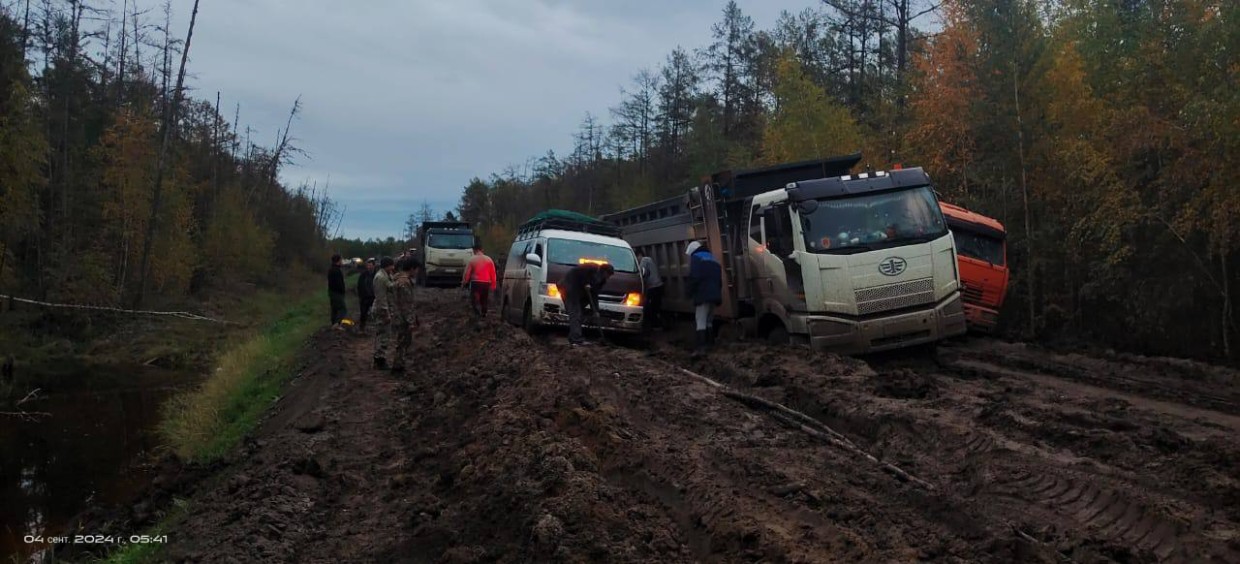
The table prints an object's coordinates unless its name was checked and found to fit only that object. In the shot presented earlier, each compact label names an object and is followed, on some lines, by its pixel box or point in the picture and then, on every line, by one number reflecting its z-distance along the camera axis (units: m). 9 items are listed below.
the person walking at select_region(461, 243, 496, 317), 18.00
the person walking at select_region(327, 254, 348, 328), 17.88
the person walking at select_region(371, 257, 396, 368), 12.40
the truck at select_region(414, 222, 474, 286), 35.59
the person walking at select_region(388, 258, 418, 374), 12.12
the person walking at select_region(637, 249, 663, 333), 16.27
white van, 14.90
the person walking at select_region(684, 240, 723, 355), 13.30
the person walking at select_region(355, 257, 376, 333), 18.25
